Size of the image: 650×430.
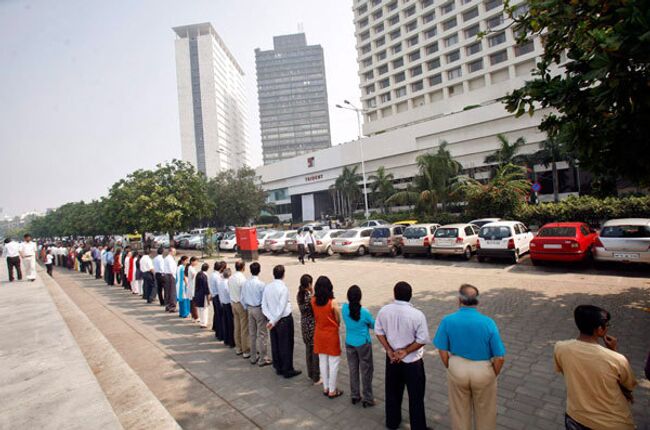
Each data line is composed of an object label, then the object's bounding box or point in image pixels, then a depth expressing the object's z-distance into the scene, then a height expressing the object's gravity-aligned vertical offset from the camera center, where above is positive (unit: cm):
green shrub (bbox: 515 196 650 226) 1620 -41
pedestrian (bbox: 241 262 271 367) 558 -147
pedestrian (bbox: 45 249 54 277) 1679 -106
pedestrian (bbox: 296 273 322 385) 480 -141
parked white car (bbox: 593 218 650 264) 932 -117
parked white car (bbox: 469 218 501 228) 1717 -59
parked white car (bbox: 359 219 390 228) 2924 -40
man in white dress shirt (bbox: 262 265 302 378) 505 -139
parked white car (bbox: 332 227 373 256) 1747 -114
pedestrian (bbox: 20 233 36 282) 1023 -40
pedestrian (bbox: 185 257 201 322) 835 -129
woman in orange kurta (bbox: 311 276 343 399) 428 -139
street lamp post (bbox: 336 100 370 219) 3008 +980
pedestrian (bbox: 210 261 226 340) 681 -140
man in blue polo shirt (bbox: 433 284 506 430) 293 -130
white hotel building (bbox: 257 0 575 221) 3953 +1665
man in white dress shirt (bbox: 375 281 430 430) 344 -138
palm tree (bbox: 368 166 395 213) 3941 +329
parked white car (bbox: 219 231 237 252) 2580 -110
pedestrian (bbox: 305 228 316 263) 1716 -103
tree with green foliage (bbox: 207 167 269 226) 4184 +379
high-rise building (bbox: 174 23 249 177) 11350 +4335
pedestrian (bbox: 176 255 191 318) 868 -142
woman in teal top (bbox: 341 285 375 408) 395 -146
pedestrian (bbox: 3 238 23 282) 1004 -35
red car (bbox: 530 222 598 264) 1045 -120
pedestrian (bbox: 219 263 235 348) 646 -153
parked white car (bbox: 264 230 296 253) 2209 -102
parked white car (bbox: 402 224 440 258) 1508 -108
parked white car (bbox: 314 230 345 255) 1895 -105
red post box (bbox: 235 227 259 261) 2014 -91
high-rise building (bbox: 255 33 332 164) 13900 +4912
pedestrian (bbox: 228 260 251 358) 598 -149
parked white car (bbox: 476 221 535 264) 1227 -117
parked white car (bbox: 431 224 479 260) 1385 -117
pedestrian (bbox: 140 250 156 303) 1067 -134
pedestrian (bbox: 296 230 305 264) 1658 -118
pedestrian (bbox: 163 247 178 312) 959 -145
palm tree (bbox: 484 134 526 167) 3108 +507
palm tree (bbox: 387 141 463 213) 2545 +233
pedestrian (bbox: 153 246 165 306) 1007 -116
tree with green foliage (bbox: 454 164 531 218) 1928 +69
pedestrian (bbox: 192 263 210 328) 768 -141
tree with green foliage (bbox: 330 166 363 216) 4441 +436
